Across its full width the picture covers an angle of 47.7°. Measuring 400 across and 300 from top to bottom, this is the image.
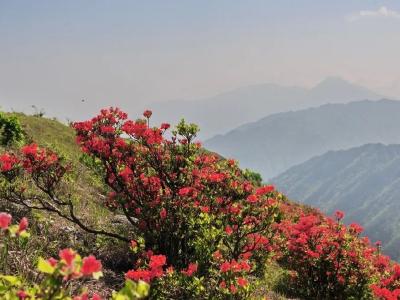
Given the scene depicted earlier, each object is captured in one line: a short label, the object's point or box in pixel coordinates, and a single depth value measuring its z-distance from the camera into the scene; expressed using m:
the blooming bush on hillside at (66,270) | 2.83
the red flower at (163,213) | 9.62
